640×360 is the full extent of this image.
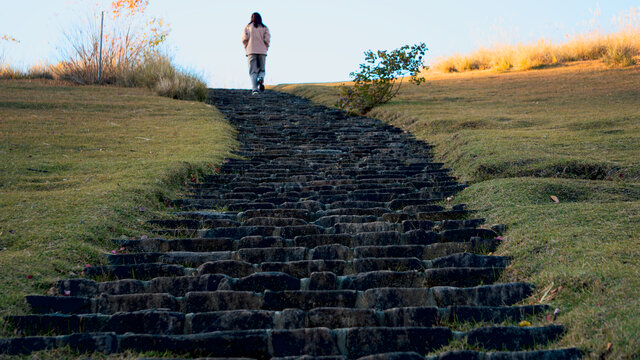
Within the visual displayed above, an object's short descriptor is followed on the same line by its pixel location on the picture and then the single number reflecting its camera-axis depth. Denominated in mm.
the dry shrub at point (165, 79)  15969
